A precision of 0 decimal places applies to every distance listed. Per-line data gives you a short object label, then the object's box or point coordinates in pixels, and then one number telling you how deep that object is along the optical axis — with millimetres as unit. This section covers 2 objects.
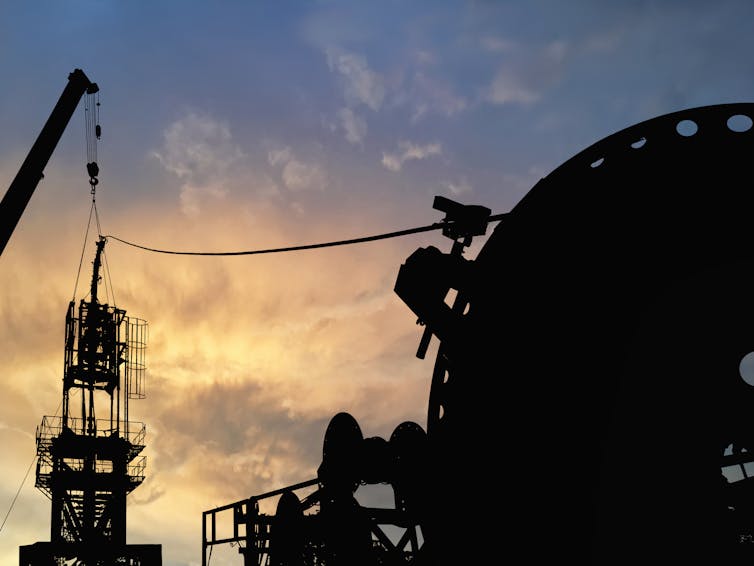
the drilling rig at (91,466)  34250
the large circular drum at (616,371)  7828
